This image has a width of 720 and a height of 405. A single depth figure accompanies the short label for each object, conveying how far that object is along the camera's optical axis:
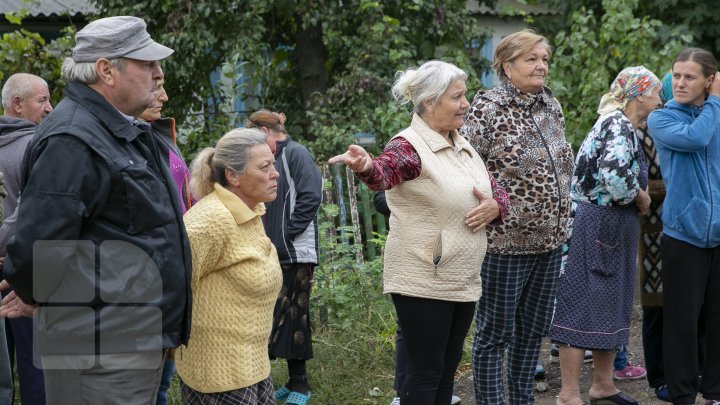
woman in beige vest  4.13
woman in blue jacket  4.92
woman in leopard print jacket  4.59
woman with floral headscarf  5.10
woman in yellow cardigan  3.63
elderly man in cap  2.80
